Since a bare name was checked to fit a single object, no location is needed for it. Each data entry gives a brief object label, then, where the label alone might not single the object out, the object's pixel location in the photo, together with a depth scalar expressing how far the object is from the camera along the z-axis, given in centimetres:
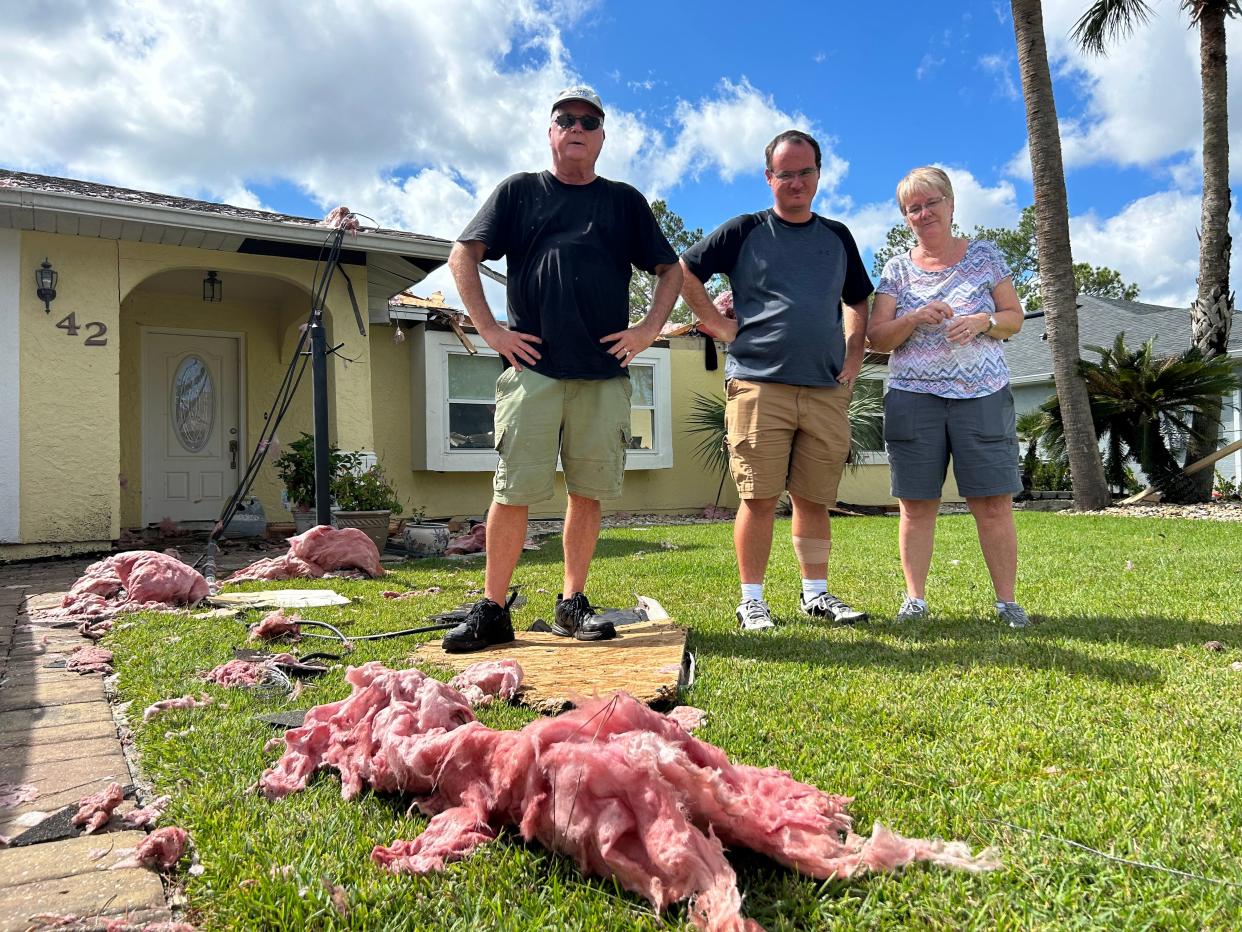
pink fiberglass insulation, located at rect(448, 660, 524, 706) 214
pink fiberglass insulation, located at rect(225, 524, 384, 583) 501
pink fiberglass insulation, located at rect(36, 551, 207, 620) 382
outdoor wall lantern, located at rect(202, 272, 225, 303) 807
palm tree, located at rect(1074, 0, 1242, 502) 986
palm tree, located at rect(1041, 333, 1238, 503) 998
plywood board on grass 214
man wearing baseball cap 287
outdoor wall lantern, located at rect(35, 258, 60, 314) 648
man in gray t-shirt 310
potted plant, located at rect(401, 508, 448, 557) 672
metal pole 532
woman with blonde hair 314
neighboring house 1861
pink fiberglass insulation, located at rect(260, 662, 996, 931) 121
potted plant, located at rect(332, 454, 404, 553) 648
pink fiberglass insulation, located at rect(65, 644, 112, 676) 269
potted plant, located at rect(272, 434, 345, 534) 671
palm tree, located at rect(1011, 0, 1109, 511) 920
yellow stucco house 646
